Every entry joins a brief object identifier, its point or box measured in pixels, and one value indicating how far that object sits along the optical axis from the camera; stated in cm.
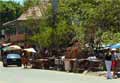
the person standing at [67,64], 4348
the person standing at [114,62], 3136
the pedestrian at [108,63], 3061
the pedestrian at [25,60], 5494
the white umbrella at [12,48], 7782
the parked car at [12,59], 6075
